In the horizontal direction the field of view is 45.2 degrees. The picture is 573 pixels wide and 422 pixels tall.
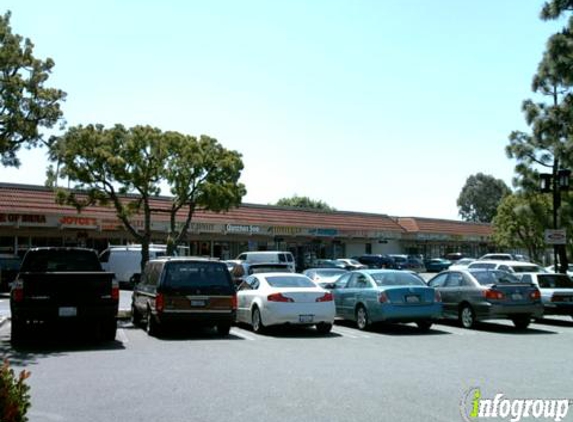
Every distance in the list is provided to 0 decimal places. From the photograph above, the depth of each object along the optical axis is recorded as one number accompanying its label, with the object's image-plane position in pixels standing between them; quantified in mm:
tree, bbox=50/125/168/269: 22312
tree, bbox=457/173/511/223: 116000
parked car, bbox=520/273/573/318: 18656
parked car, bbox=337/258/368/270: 46125
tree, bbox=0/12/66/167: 15625
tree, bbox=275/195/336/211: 121400
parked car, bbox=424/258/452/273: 58188
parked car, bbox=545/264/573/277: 32853
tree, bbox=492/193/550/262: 43500
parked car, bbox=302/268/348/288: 26078
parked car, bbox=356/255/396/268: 53719
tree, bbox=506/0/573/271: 22078
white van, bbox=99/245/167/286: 33000
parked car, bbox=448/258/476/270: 46131
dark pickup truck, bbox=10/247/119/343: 13461
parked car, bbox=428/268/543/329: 16672
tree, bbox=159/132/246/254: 25562
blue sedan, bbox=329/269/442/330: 16062
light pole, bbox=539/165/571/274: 24828
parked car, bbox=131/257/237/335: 14891
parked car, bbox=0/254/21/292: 28641
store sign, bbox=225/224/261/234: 46406
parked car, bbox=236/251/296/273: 32375
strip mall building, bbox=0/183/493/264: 37250
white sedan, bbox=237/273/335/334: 15430
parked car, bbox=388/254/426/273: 54281
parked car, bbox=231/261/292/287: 22531
